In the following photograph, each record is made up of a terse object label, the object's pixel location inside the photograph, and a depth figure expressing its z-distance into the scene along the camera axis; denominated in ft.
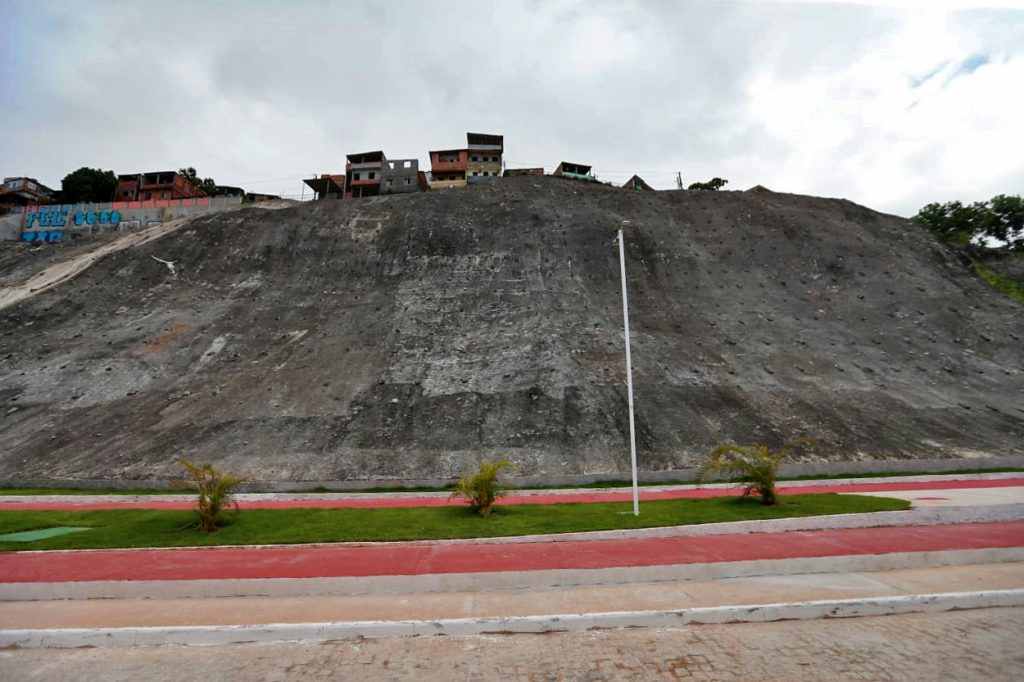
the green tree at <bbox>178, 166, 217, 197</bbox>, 232.16
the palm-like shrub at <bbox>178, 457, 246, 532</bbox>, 36.47
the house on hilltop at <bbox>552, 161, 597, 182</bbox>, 205.87
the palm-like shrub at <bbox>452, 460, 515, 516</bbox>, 40.98
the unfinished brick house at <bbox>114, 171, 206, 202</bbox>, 195.31
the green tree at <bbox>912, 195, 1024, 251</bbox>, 151.94
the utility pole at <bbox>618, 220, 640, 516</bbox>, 38.91
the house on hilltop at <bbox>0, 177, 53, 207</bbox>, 215.51
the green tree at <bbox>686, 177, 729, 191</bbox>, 193.59
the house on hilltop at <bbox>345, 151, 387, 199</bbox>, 174.09
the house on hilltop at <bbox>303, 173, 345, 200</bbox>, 179.52
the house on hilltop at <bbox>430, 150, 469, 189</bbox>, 183.51
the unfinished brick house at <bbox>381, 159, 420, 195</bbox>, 169.17
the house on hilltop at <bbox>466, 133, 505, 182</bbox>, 193.88
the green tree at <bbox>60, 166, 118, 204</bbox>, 193.98
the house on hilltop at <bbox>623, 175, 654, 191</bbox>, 189.57
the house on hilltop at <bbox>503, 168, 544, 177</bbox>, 188.10
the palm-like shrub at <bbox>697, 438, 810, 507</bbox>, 40.88
